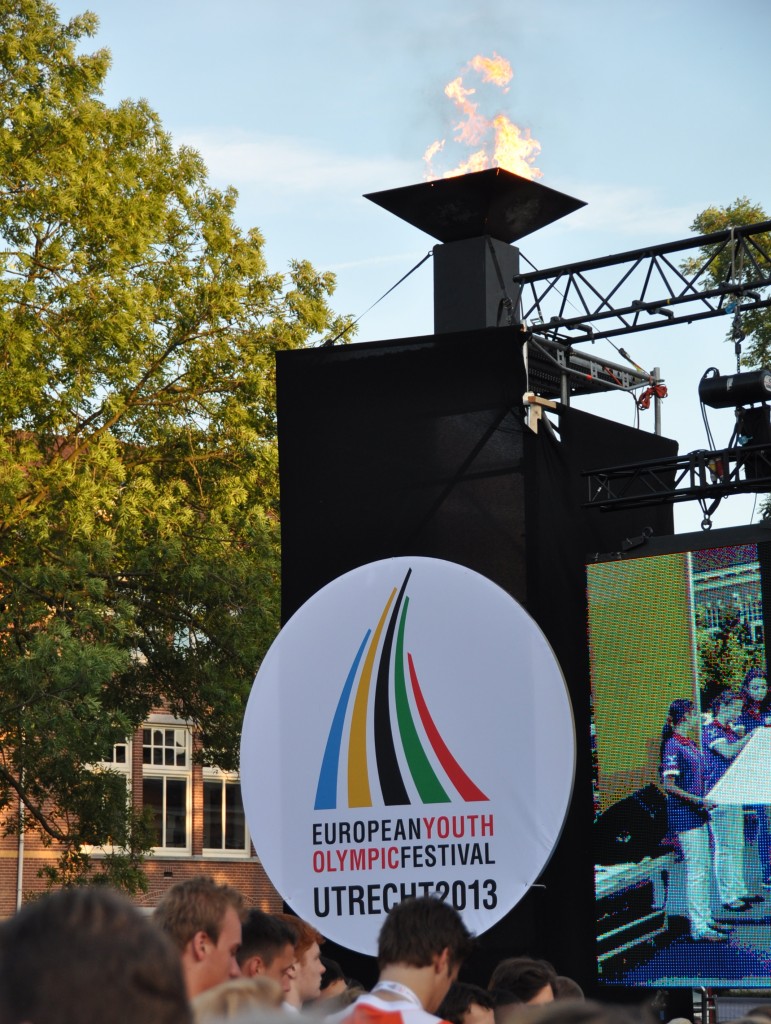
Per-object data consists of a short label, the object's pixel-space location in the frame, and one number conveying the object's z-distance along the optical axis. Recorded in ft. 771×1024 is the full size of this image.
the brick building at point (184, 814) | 110.73
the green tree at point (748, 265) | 67.21
